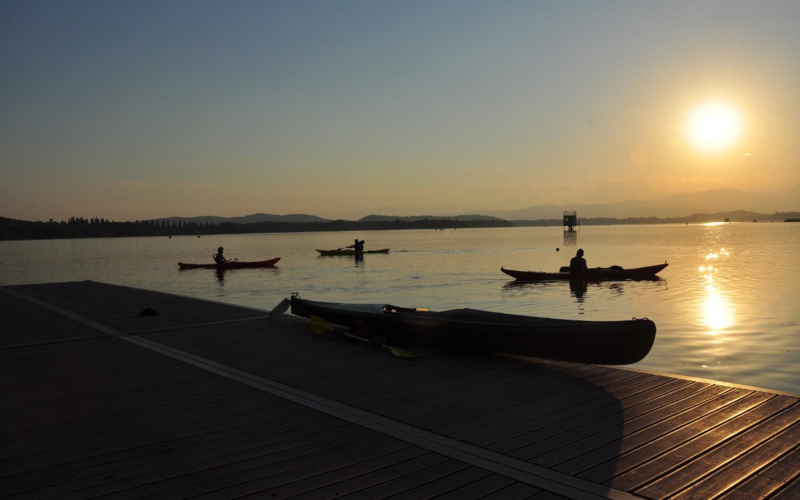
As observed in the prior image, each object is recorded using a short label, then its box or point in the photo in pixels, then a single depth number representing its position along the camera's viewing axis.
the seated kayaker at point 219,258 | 41.41
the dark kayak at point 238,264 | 42.44
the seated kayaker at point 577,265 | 26.48
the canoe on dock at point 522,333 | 7.62
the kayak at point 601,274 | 27.02
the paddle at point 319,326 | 11.23
